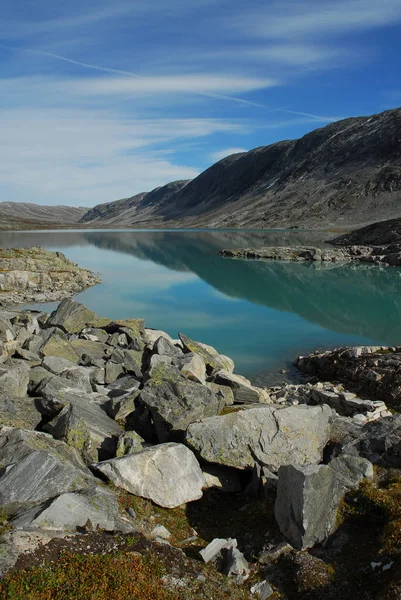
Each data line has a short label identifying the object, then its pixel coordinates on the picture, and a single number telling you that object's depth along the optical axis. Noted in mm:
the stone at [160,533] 8953
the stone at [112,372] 16862
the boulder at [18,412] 11695
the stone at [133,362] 17594
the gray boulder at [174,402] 12142
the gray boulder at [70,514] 7793
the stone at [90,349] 19891
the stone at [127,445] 10953
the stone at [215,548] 8211
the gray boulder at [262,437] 11250
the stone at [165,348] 19109
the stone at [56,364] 16422
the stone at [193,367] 15703
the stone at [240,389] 16234
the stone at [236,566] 7879
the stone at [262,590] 7684
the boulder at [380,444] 11656
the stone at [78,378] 14860
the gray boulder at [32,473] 8523
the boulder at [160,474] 9898
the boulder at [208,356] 19864
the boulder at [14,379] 13055
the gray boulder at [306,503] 8648
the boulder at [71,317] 25844
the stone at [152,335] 24972
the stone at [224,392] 15302
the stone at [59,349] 18797
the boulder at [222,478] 11117
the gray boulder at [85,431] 11117
